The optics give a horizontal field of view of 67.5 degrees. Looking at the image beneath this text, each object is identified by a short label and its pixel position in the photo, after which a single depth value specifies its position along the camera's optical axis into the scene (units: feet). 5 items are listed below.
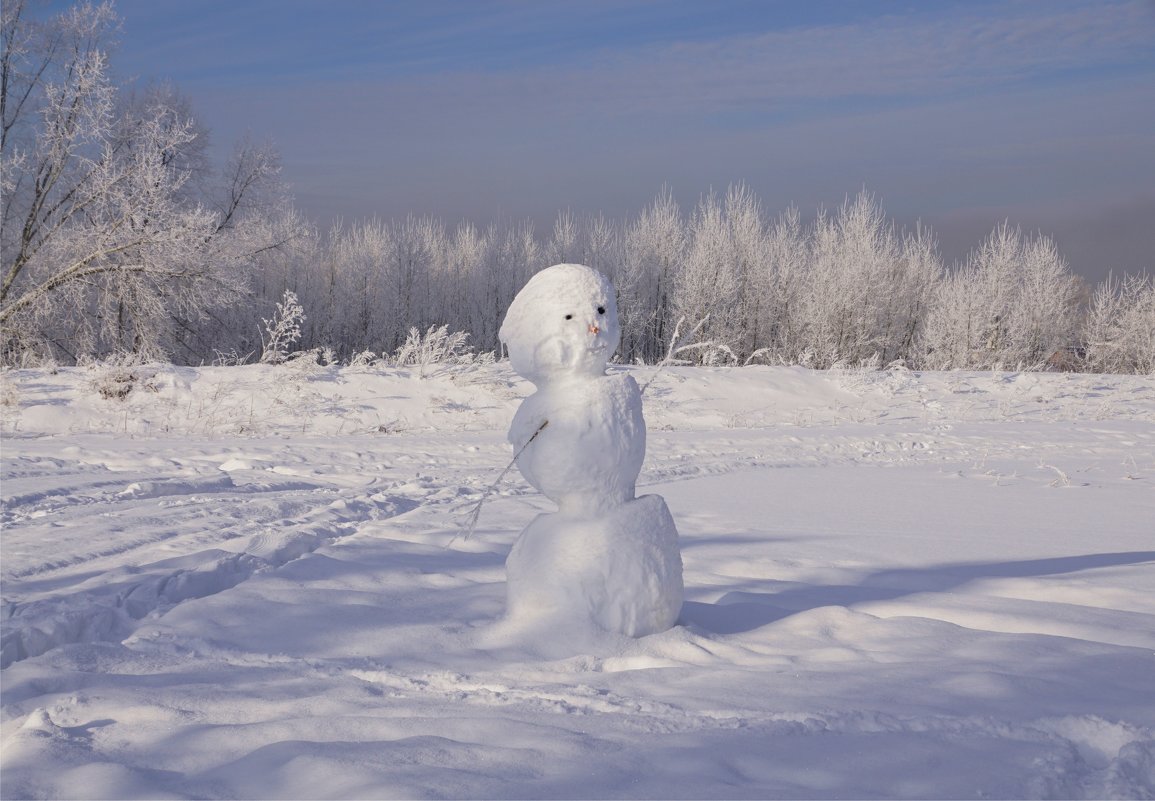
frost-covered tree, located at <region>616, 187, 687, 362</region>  93.91
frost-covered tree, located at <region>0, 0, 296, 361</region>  50.65
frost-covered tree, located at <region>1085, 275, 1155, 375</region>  85.51
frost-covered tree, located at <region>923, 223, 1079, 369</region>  84.99
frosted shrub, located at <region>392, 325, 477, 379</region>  40.96
